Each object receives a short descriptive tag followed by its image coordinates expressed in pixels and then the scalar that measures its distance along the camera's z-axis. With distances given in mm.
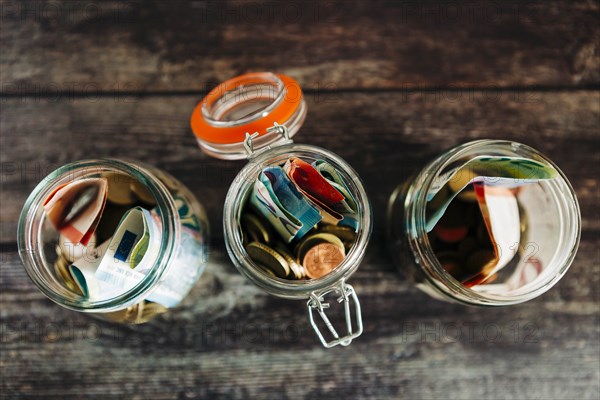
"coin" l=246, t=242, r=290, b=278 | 453
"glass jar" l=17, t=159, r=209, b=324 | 443
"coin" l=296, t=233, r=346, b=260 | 474
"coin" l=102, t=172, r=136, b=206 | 482
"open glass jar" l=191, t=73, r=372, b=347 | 438
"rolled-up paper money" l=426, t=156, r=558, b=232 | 466
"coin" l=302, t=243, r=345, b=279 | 471
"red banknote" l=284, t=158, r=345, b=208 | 456
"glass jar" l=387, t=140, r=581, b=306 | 458
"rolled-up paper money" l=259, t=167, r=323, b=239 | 450
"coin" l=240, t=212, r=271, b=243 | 475
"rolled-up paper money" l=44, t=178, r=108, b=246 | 475
